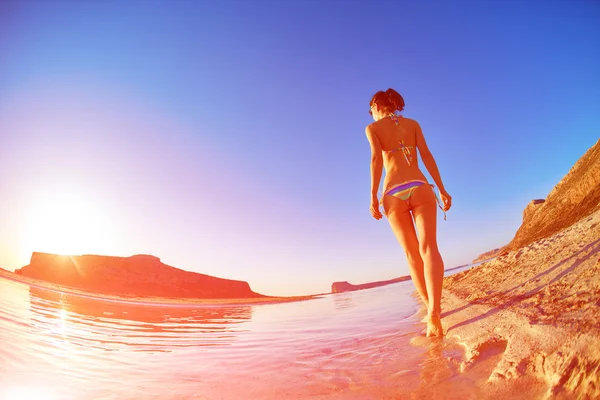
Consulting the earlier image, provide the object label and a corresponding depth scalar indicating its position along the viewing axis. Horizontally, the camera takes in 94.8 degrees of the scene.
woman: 2.63
